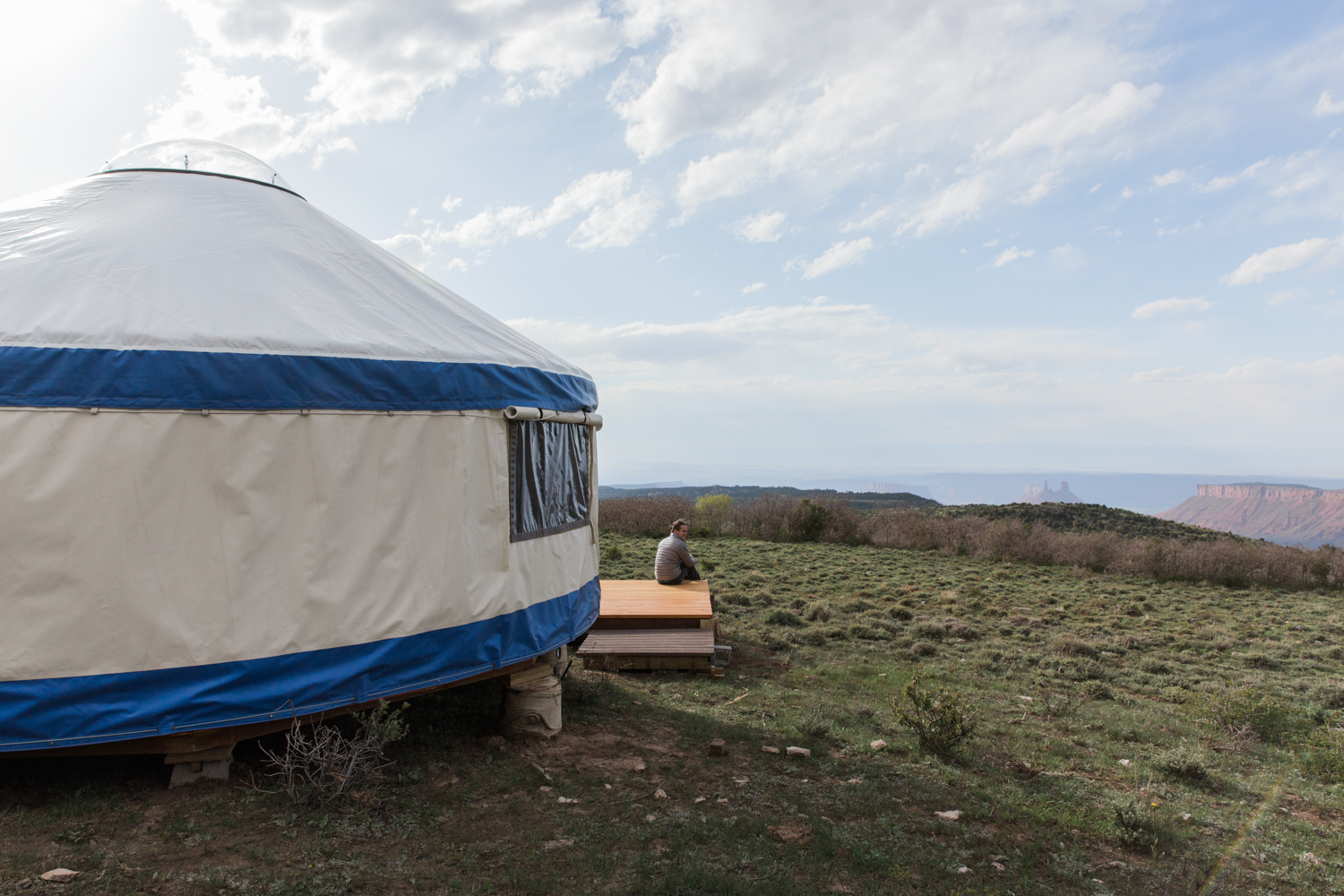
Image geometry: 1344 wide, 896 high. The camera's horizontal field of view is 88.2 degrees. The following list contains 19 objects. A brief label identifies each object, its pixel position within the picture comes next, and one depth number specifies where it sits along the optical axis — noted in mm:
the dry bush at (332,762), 3291
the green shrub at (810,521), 18969
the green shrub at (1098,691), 6262
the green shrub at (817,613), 8922
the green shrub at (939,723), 4426
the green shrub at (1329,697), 6223
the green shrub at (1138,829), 3350
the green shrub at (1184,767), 4328
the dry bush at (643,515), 19391
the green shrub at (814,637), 7785
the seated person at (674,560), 7820
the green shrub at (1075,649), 7660
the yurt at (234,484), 3146
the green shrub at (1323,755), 4469
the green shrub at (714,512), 20625
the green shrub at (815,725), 4773
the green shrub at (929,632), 8320
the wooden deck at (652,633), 6270
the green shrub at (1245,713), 5246
